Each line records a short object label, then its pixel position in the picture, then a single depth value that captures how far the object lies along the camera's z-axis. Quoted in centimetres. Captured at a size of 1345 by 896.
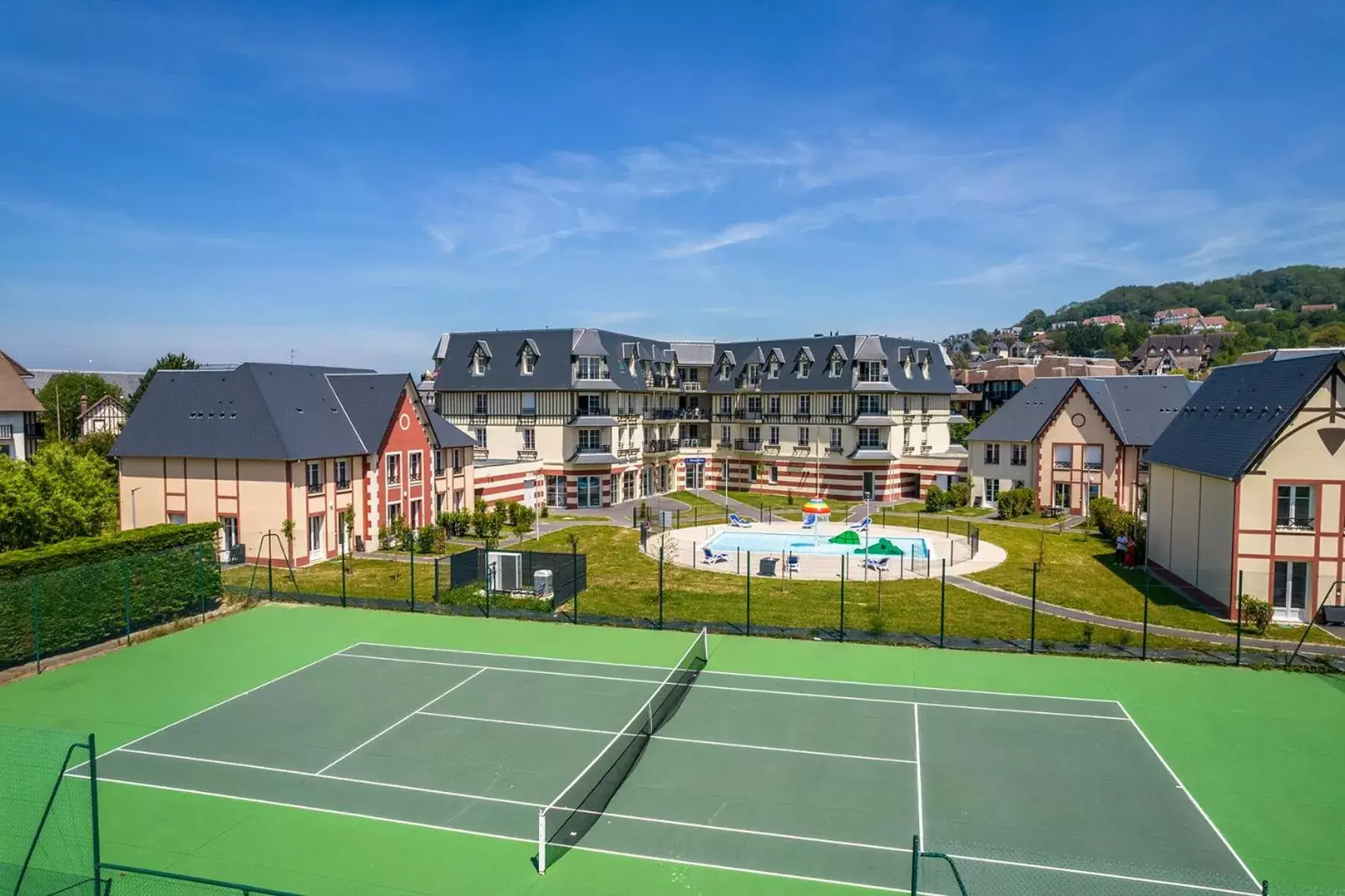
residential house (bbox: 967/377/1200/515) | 4575
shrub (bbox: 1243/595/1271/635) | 2370
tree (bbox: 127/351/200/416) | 6262
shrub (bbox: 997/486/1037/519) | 4659
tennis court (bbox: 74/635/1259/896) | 1245
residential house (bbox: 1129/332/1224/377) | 12975
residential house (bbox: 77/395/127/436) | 7119
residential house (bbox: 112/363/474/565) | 3281
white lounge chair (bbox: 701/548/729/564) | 3412
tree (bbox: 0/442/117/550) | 2888
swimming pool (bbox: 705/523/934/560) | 3597
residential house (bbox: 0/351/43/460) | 4938
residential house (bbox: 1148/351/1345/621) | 2477
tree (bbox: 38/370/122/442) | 6828
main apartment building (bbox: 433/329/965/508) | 5088
